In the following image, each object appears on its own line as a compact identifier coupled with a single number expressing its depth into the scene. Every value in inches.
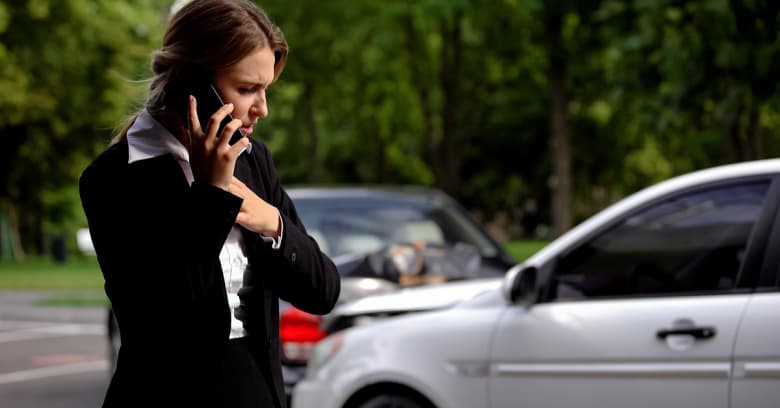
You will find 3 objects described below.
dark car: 686.2
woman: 198.5
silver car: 399.5
